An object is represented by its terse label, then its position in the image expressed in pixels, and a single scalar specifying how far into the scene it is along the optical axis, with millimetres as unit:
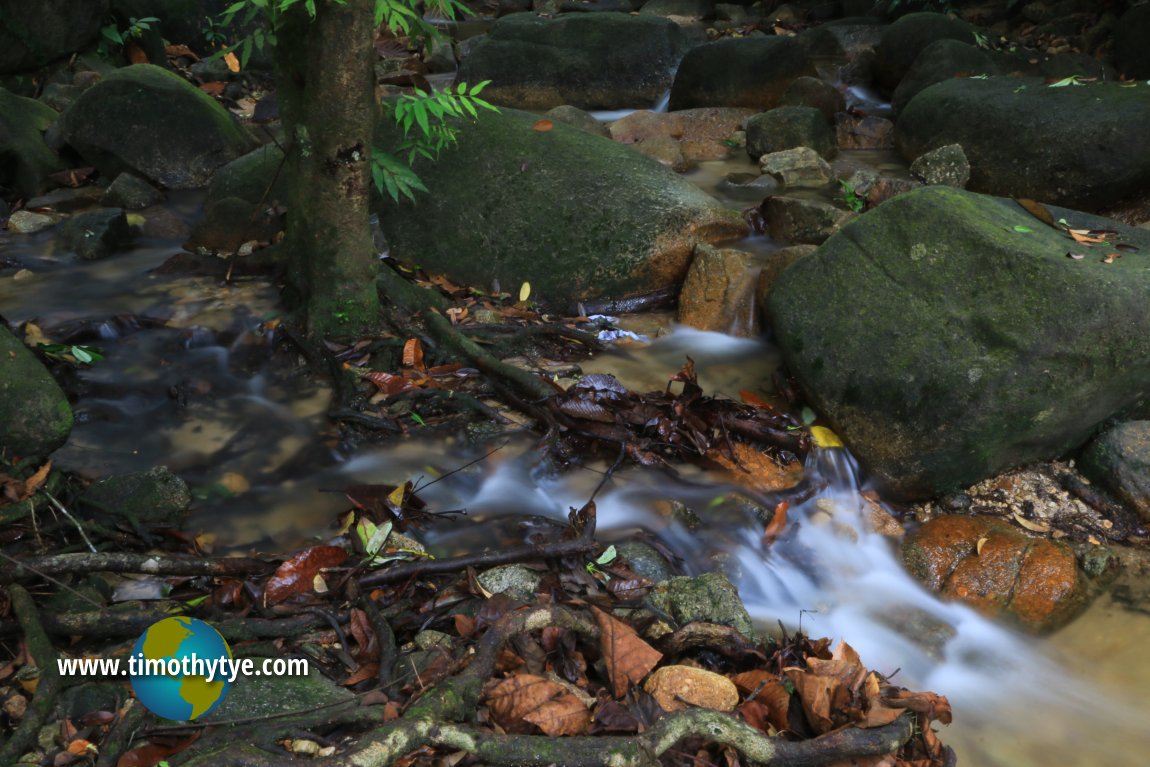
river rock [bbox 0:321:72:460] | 3527
